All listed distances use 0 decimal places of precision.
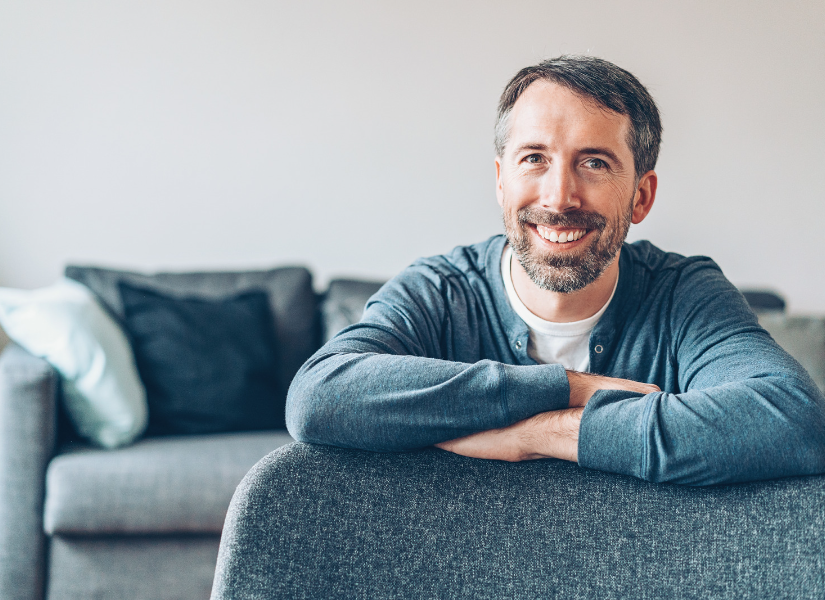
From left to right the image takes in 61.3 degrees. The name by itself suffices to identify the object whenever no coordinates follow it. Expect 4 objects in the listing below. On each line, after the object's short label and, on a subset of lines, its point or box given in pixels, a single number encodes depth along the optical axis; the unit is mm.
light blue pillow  1922
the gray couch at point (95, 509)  1780
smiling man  862
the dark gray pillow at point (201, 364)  2113
